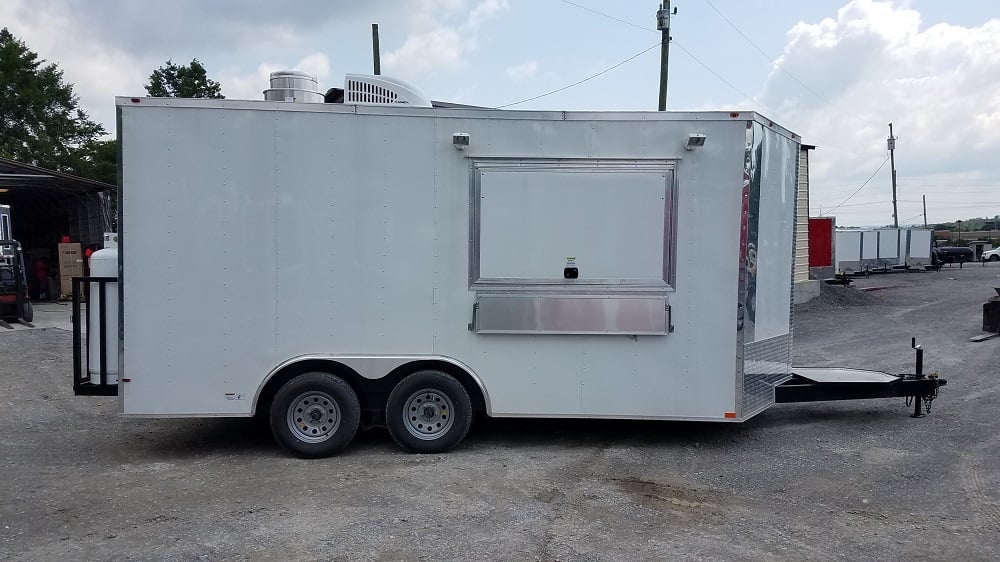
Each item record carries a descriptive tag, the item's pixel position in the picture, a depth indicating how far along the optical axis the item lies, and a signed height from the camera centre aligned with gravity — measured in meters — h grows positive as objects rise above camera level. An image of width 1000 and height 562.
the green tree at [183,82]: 49.44 +11.73
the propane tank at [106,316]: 6.60 -0.51
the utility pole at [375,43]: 18.80 +5.40
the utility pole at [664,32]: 17.58 +5.42
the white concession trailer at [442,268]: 6.37 -0.06
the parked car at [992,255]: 44.94 +0.65
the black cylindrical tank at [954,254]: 40.53 +0.63
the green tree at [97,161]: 41.84 +5.47
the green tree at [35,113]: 40.97 +8.07
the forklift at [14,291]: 17.12 -0.79
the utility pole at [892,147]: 50.53 +7.89
